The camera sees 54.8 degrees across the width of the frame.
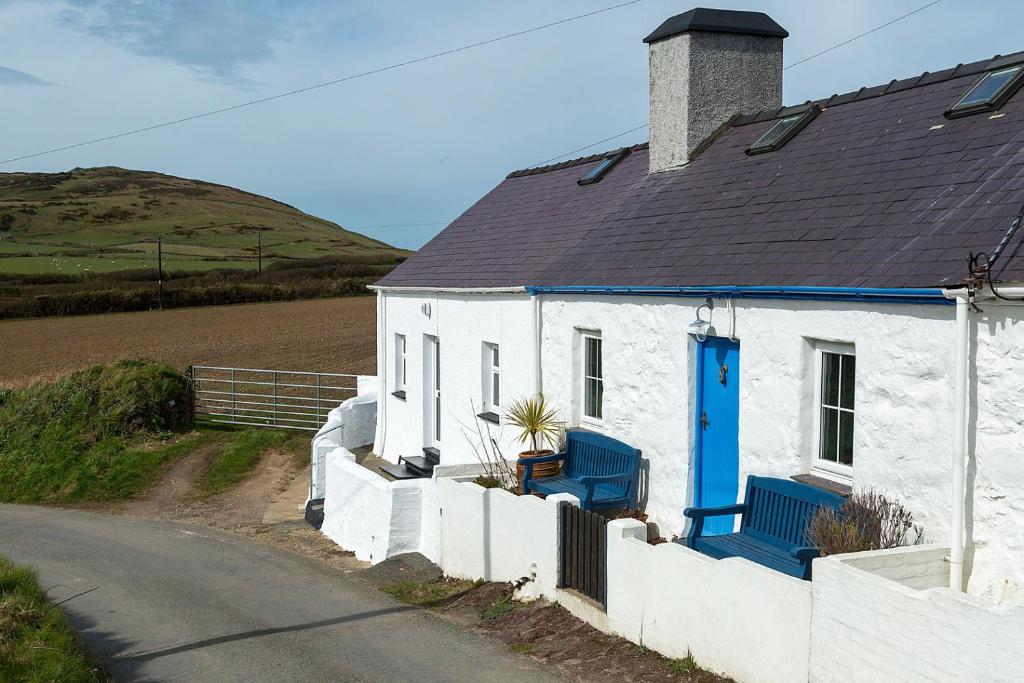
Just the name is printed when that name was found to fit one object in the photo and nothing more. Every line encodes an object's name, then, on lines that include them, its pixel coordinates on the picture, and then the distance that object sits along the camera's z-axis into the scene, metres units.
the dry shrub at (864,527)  7.62
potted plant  12.67
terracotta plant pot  12.41
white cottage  7.41
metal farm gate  25.78
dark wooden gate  9.17
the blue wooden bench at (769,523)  8.55
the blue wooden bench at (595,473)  11.19
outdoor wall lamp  10.26
